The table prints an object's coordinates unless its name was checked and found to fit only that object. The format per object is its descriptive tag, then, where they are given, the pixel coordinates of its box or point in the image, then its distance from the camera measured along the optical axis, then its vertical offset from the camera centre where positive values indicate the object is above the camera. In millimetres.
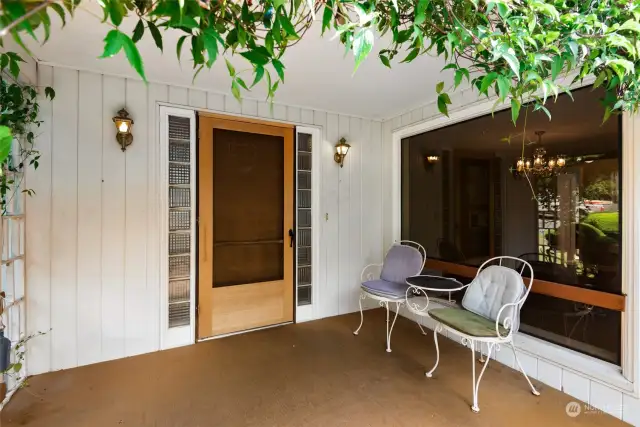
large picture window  2182 +47
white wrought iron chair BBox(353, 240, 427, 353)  3020 -641
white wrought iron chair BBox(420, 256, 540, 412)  2145 -737
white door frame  2934 -43
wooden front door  3168 -95
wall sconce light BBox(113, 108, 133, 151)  2713 +781
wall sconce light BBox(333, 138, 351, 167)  3828 +809
